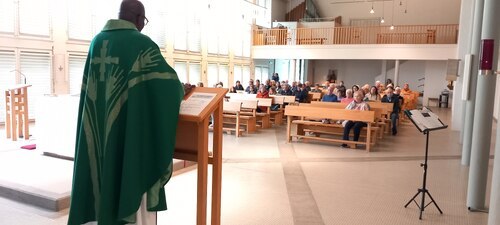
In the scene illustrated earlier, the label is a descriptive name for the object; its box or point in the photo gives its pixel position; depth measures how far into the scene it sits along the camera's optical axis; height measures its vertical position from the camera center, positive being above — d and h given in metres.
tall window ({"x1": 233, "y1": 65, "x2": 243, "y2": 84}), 20.62 +0.11
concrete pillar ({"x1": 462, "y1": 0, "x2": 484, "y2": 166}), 5.86 +0.09
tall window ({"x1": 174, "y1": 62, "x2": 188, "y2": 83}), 15.86 +0.18
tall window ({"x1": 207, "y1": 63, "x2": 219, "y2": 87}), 18.24 +0.02
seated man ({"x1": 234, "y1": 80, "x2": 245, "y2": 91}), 14.82 -0.44
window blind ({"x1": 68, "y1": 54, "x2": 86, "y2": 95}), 11.34 -0.02
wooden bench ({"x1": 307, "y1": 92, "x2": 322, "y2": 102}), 13.21 -0.61
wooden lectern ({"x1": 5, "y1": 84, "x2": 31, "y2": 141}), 7.14 -0.79
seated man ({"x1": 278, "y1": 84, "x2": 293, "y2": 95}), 12.89 -0.44
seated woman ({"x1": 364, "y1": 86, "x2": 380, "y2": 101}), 11.28 -0.43
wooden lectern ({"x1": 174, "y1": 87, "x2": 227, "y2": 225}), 2.35 -0.40
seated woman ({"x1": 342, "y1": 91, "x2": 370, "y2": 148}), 8.02 -0.88
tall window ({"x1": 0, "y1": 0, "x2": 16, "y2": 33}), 9.38 +1.25
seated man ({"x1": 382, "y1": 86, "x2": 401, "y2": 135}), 10.17 -0.65
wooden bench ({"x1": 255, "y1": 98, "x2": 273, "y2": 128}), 10.37 -0.97
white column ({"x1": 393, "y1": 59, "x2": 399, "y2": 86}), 18.55 +0.49
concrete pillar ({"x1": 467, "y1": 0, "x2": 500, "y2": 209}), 4.29 -0.42
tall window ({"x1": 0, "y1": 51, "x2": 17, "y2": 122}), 9.52 -0.08
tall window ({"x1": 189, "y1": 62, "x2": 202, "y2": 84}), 16.83 +0.06
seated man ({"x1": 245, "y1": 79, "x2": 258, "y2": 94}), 13.77 -0.46
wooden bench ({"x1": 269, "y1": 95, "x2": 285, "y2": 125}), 11.28 -1.03
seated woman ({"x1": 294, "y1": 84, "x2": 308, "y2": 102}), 12.24 -0.52
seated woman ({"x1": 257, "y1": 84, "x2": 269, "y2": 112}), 10.91 -0.52
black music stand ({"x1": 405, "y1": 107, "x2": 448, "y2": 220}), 4.05 -0.42
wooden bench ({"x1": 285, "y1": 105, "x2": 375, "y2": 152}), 7.61 -0.77
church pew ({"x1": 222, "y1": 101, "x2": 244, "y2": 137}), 8.95 -0.78
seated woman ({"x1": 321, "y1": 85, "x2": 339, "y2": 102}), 10.42 -0.50
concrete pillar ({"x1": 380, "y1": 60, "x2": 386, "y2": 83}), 23.45 +0.57
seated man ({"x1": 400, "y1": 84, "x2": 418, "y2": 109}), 13.27 -0.62
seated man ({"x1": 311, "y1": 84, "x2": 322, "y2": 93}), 14.78 -0.46
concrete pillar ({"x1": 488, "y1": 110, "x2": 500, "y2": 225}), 2.46 -0.72
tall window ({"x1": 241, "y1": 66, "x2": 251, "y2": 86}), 21.32 +0.02
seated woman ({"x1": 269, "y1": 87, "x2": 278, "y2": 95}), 12.99 -0.49
